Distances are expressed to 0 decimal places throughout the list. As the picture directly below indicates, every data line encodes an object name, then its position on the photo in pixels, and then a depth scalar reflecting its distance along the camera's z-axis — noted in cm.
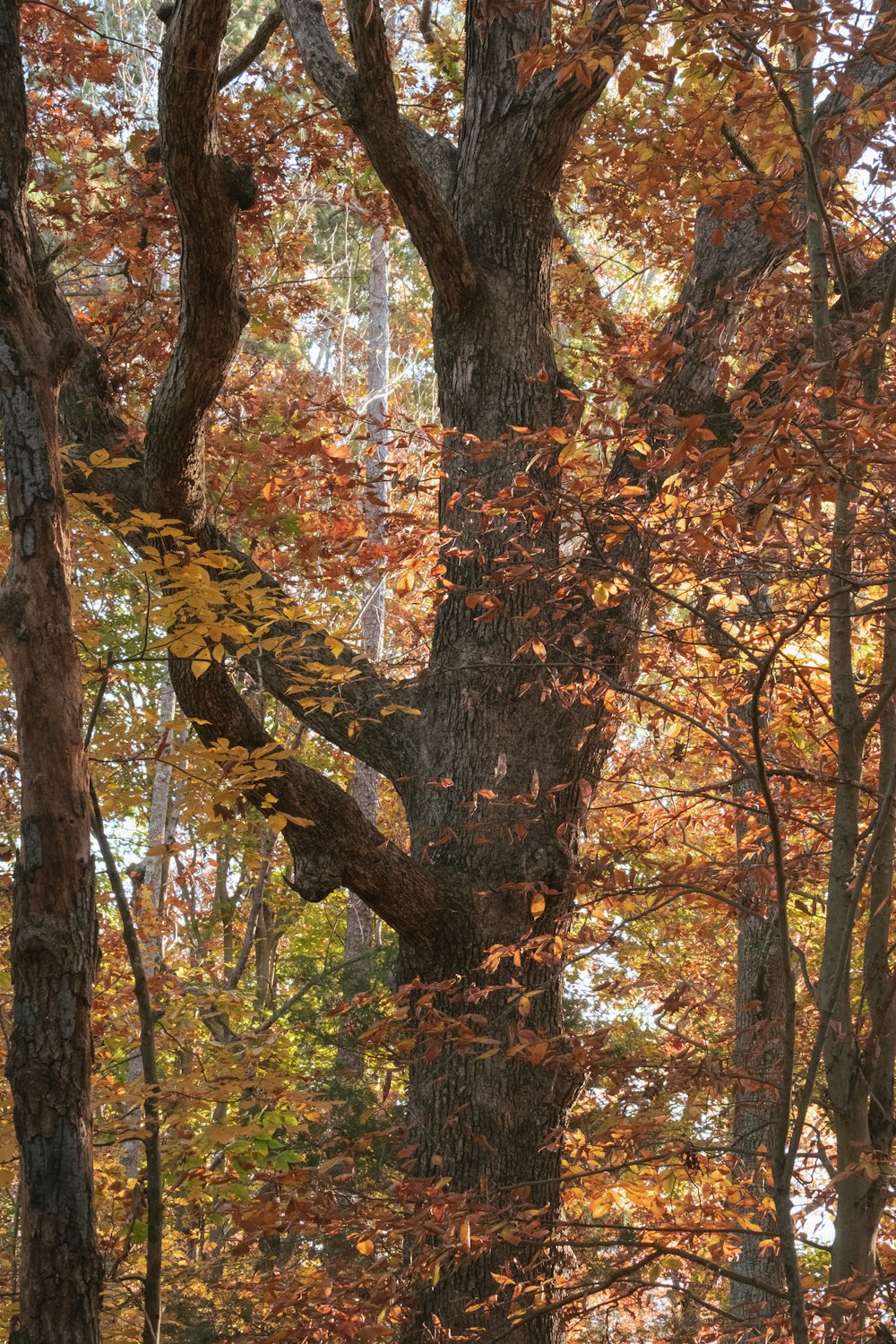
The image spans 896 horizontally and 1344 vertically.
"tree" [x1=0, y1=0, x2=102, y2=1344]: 500
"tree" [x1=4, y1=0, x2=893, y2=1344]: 648
